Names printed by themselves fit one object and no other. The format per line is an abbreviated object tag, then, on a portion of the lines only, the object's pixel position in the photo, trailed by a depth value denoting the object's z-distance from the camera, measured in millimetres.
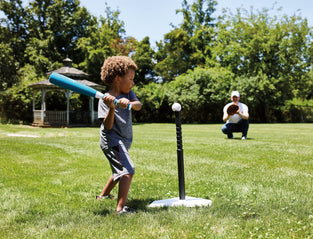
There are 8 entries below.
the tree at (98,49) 27438
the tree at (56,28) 32562
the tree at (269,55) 33438
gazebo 21703
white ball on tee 3319
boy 3115
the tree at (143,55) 31344
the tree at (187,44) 40500
